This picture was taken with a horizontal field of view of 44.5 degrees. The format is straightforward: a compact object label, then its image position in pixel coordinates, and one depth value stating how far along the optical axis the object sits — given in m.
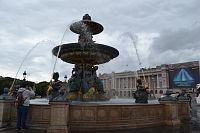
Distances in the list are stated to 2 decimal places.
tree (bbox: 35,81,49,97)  68.69
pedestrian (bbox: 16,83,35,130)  9.24
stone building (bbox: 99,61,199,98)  118.62
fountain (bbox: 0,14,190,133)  8.44
